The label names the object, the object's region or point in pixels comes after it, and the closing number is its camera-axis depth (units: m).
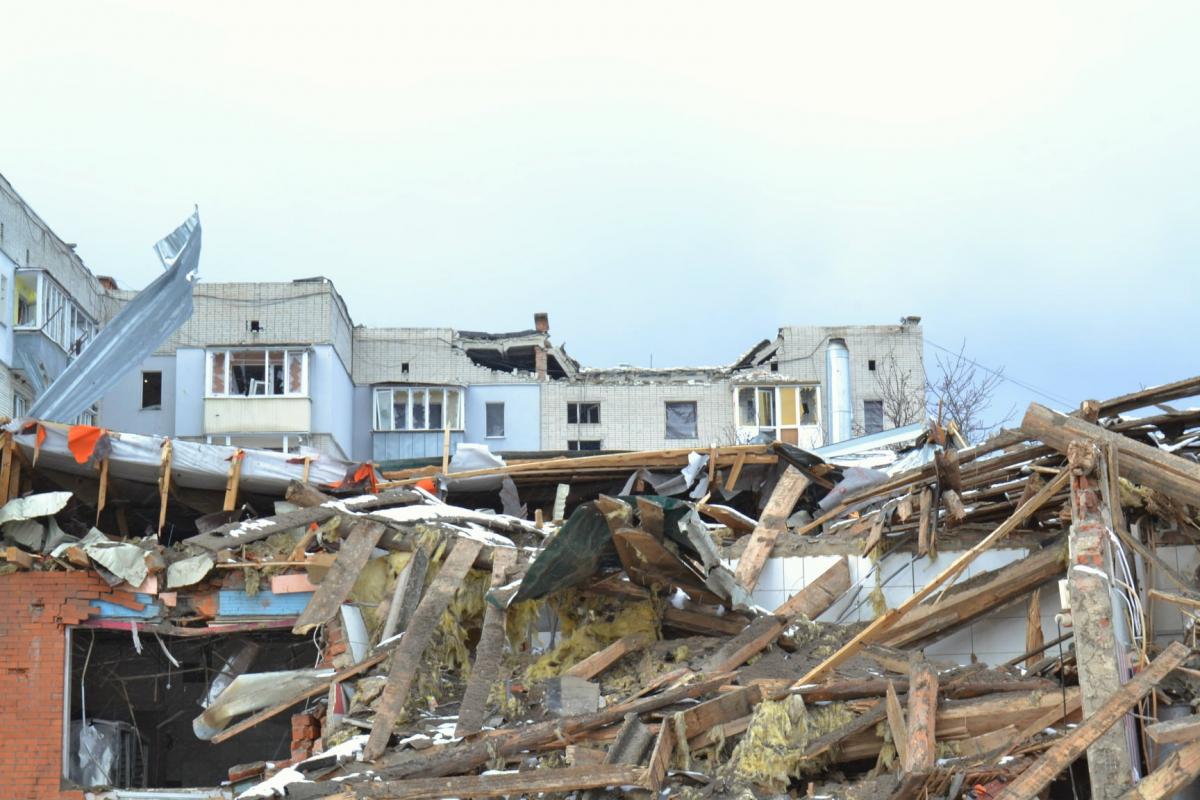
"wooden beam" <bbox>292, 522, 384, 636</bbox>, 12.41
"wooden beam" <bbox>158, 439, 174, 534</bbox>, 14.08
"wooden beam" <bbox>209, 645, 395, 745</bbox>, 12.08
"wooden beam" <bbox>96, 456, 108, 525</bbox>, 14.01
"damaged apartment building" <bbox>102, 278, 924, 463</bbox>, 41.69
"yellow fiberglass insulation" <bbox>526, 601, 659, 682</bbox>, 12.06
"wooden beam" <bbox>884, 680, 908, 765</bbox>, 9.49
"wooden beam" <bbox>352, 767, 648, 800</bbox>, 9.58
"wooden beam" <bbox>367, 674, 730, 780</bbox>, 10.30
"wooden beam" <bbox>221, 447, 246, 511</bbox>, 14.18
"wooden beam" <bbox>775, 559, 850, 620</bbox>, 12.57
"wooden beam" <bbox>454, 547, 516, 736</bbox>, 11.12
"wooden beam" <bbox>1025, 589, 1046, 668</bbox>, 11.66
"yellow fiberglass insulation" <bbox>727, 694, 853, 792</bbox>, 9.69
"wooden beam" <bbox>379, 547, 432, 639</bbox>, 12.44
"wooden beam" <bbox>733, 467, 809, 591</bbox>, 12.93
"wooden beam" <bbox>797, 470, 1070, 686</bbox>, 9.63
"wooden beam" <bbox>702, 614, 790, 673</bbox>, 11.36
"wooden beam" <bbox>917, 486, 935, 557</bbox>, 12.57
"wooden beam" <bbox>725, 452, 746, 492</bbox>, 15.92
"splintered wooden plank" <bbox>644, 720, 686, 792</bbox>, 9.55
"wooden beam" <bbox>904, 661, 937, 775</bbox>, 9.23
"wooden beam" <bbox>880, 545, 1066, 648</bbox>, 11.74
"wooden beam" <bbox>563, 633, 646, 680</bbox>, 11.55
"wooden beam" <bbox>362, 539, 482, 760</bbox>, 11.10
